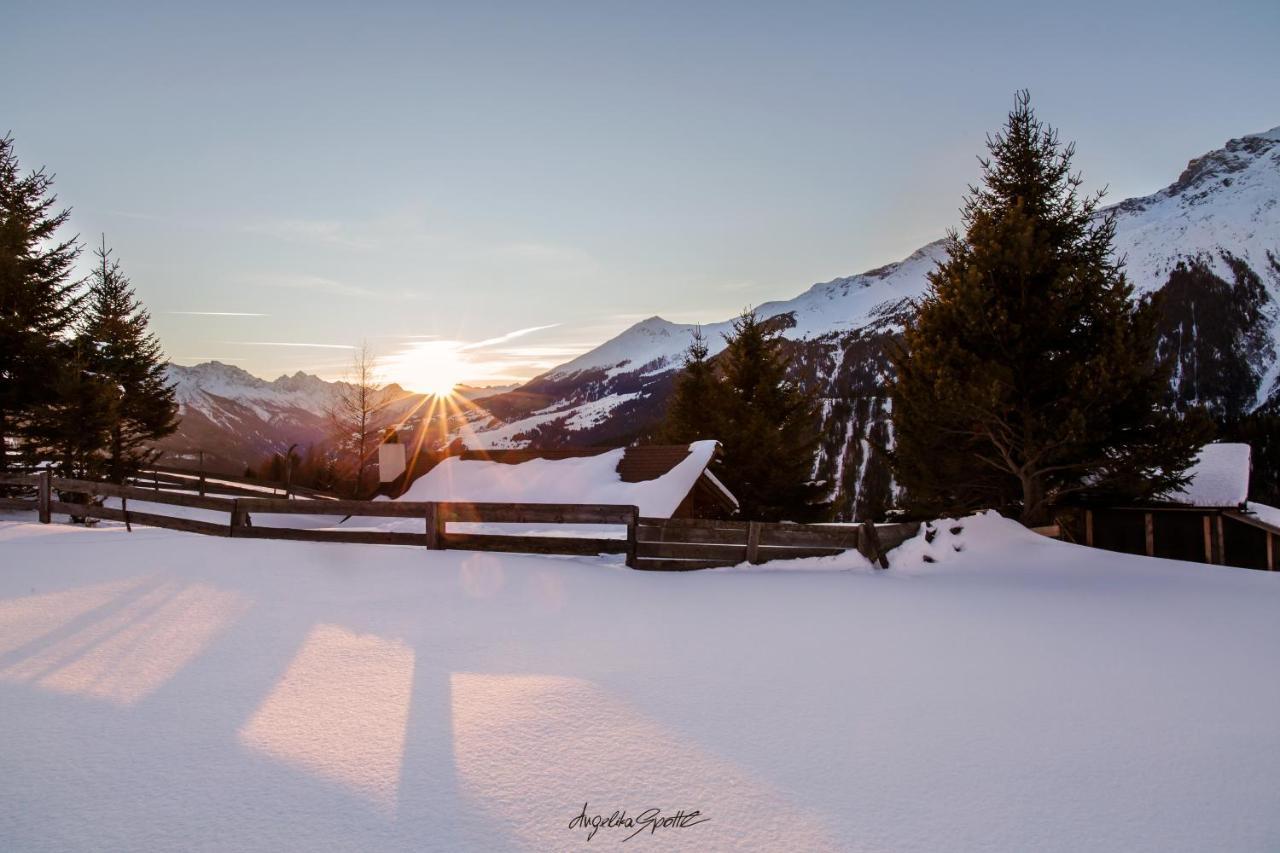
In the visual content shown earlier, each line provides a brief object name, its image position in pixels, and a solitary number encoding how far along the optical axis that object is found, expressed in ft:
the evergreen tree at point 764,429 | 91.61
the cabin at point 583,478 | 61.82
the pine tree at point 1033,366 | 55.62
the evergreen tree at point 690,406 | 106.32
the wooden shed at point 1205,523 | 71.92
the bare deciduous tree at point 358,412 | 127.54
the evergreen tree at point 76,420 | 75.51
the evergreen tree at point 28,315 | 73.77
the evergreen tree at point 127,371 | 91.97
